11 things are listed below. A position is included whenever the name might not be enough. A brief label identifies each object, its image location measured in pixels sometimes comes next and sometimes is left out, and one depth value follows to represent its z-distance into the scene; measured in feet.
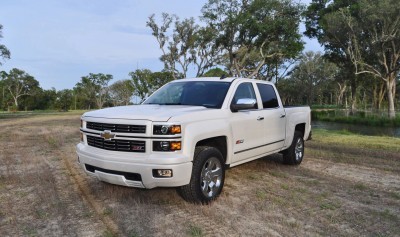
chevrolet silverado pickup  14.26
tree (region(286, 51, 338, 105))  221.05
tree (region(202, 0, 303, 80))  100.53
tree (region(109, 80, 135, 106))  244.42
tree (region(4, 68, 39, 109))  264.52
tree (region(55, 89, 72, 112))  291.38
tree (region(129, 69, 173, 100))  210.59
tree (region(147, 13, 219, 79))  120.78
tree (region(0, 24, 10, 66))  97.21
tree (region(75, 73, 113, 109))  274.77
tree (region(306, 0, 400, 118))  91.09
